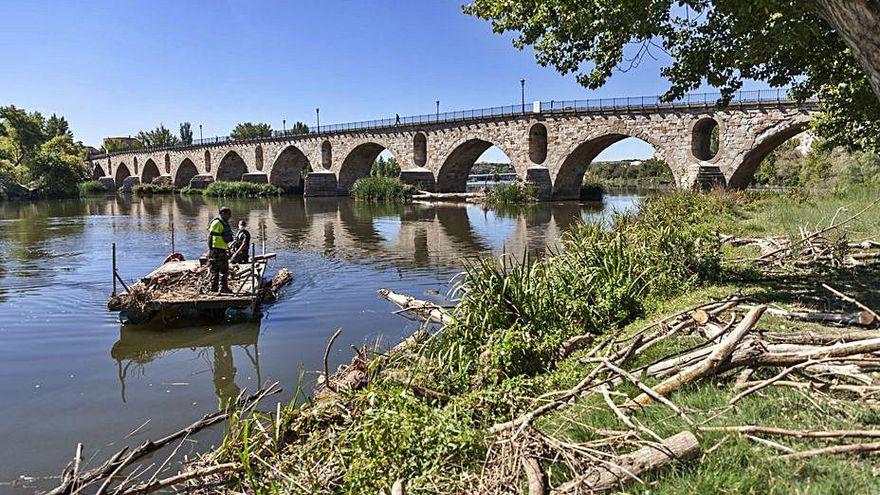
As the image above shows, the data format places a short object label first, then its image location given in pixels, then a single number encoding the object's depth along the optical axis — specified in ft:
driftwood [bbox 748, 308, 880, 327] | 16.99
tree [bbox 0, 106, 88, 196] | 179.32
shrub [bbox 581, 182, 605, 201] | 138.21
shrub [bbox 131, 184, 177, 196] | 219.26
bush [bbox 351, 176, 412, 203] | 142.20
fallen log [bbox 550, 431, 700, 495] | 10.23
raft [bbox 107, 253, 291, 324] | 32.27
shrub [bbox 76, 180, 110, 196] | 205.73
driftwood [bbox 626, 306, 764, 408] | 12.81
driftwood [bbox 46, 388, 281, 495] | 12.65
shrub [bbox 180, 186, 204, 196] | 212.64
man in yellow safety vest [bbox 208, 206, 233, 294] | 33.58
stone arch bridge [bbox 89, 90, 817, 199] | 101.09
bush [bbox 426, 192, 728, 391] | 19.03
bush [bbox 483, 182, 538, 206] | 125.39
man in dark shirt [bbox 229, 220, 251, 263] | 42.88
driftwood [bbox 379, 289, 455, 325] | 22.79
